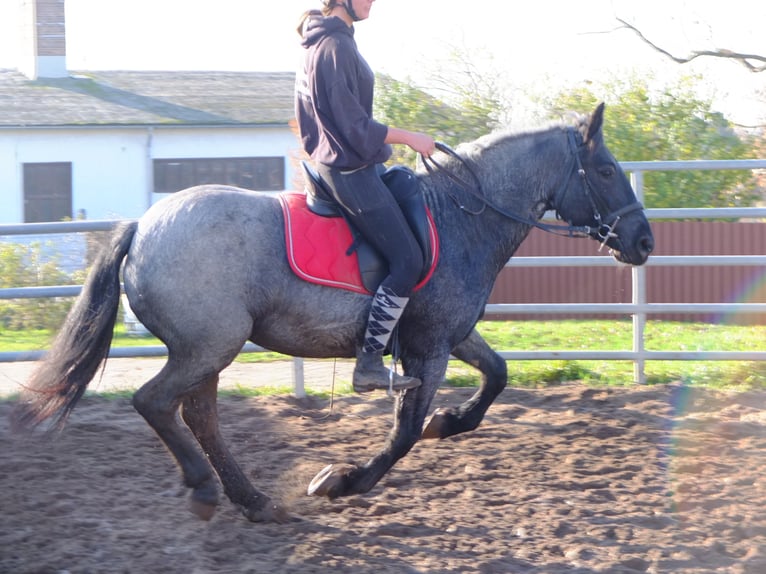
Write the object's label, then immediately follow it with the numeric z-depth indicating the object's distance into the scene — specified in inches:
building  994.1
